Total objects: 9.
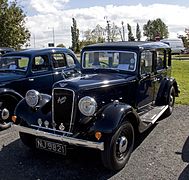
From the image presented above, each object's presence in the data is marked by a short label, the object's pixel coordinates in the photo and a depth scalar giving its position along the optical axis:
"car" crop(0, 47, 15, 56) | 8.57
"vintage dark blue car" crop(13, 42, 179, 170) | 2.94
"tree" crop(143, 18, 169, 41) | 55.03
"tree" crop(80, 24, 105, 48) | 39.24
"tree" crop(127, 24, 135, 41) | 57.20
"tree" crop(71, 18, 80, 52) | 45.70
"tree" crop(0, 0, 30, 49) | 15.21
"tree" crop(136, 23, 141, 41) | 62.97
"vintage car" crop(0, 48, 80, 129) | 4.72
